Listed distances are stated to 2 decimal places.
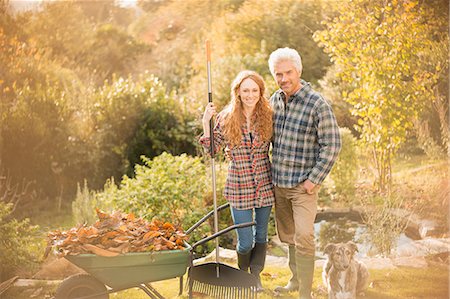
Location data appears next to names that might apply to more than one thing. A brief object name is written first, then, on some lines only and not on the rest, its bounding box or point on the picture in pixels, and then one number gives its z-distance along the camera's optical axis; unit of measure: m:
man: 3.29
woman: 3.36
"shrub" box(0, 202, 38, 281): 4.44
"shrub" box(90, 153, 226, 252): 4.75
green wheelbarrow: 2.82
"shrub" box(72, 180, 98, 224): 5.30
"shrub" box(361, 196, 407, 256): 4.81
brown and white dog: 3.55
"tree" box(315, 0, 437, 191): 5.34
